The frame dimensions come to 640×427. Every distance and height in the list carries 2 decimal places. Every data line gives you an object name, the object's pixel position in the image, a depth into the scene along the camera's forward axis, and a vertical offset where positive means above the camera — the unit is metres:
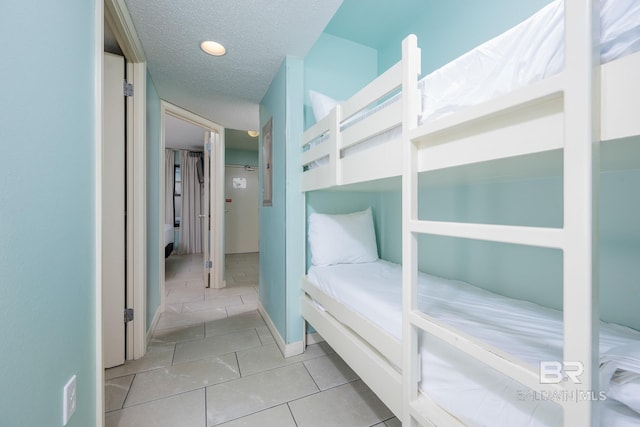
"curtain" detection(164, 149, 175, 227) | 5.48 +0.69
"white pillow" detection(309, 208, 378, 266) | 1.88 -0.20
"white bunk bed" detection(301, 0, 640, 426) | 0.44 +0.15
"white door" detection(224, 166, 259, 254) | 5.50 +0.09
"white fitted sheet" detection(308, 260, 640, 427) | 0.57 -0.40
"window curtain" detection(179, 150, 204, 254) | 5.64 +0.20
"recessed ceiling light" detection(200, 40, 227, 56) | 1.64 +1.11
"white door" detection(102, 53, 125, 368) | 1.61 +0.02
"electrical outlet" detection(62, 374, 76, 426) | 0.79 -0.60
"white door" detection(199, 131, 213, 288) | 3.27 +0.12
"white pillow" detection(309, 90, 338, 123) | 1.67 +0.73
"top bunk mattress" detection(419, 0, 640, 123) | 0.47 +0.37
